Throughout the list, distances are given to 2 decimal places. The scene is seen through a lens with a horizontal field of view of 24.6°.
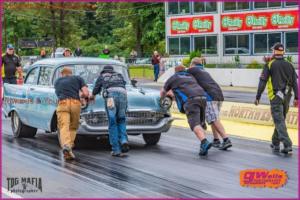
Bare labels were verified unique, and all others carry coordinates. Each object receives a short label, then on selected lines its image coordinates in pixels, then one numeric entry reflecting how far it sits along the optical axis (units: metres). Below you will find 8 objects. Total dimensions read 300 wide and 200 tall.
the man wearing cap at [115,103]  11.91
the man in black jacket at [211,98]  12.64
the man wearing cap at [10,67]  19.69
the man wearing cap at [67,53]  20.00
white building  45.91
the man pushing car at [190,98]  11.99
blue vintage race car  12.55
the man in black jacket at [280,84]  12.02
